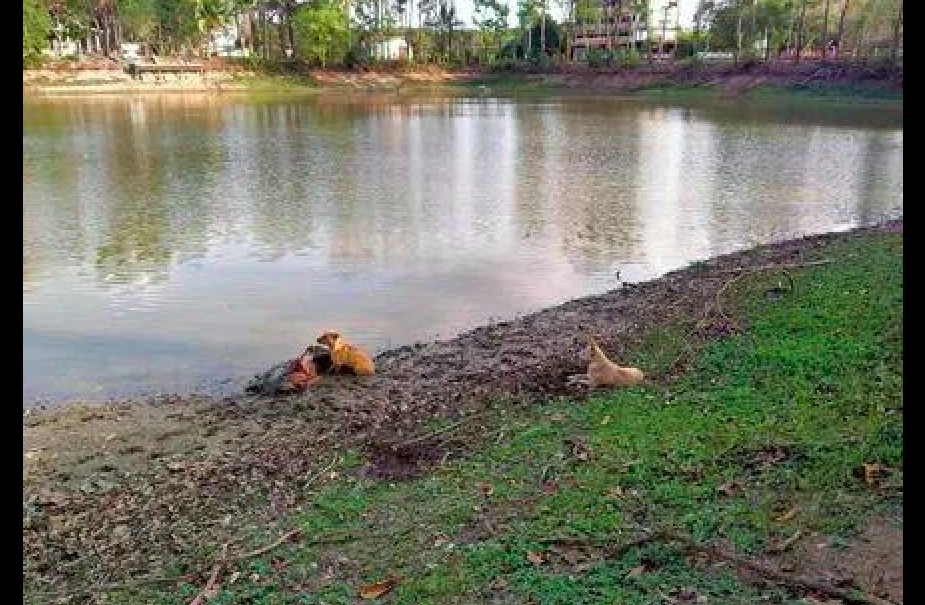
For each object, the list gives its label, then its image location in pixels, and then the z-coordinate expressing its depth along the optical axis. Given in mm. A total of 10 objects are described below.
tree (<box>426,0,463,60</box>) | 79312
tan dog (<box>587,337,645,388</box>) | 6781
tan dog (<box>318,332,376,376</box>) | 7836
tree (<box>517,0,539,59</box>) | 75125
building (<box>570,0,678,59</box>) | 72125
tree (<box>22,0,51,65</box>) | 52500
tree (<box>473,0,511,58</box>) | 77438
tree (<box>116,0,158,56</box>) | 63719
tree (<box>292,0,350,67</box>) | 70750
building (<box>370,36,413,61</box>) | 76812
